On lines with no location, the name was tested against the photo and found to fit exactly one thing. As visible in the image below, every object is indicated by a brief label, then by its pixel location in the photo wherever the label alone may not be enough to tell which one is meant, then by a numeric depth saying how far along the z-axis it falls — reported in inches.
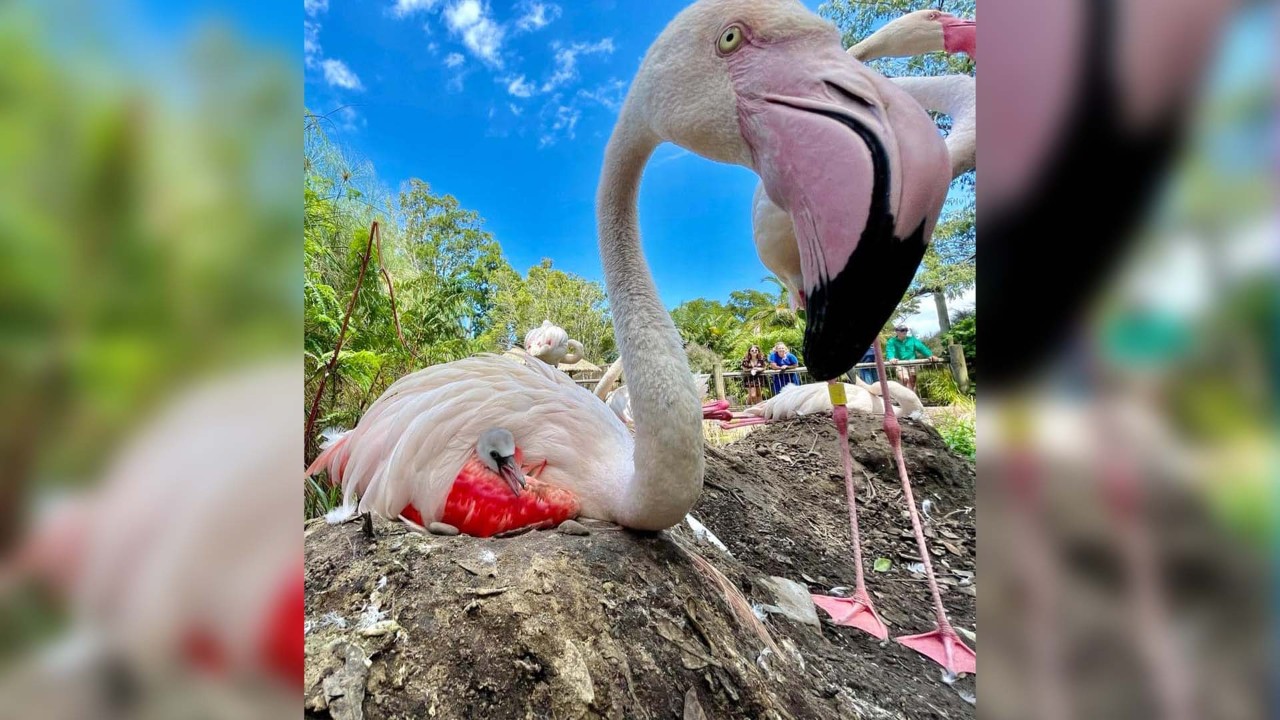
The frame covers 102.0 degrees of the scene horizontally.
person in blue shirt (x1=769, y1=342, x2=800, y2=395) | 278.5
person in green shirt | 213.8
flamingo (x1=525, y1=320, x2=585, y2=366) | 162.9
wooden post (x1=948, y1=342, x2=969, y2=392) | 211.8
